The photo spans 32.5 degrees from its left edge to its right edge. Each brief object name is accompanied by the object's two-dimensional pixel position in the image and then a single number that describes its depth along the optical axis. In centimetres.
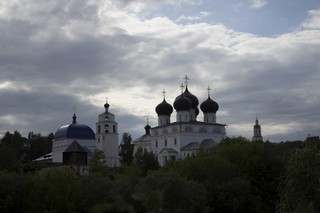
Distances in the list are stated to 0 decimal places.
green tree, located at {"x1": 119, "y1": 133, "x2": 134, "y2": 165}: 9502
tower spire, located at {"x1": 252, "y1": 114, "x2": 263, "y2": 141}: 12006
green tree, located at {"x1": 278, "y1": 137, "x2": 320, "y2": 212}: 2466
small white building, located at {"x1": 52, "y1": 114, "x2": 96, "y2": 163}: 9525
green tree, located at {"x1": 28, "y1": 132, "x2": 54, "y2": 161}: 11612
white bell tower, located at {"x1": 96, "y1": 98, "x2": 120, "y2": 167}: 9669
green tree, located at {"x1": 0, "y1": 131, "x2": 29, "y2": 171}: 6731
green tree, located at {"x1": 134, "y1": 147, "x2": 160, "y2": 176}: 7400
